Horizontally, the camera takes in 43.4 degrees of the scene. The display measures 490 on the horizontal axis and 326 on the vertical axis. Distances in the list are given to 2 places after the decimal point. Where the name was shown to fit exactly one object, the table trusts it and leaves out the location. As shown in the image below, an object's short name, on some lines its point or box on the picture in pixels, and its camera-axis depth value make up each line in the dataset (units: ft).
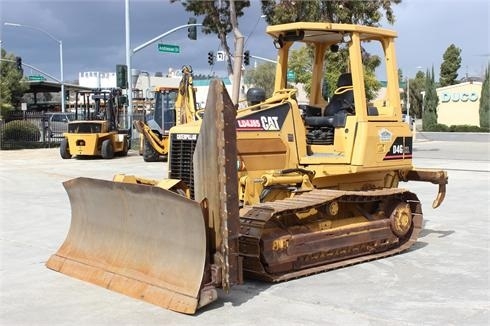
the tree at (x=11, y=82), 143.35
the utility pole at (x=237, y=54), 74.33
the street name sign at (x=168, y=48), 103.82
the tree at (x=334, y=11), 76.95
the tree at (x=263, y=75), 226.79
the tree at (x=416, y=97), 267.59
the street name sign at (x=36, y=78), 238.15
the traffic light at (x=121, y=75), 92.48
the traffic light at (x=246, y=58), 104.17
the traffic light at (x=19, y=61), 128.07
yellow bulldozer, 18.10
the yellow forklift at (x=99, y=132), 81.30
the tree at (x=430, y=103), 157.07
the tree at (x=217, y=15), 95.76
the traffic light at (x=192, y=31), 94.73
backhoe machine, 72.95
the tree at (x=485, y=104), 147.54
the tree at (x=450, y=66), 236.22
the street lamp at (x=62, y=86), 170.28
